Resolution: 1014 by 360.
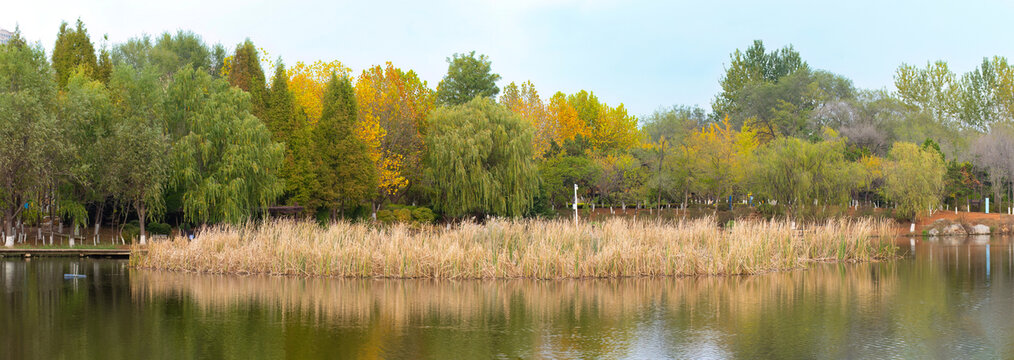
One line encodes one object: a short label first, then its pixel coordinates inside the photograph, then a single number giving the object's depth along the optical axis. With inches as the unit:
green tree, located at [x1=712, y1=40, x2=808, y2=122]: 3855.8
